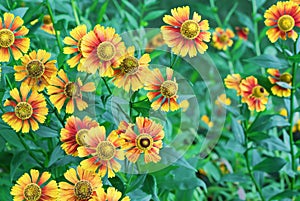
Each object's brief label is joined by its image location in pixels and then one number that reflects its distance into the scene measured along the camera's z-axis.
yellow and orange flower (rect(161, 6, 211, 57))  1.12
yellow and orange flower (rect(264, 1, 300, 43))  1.22
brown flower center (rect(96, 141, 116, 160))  1.10
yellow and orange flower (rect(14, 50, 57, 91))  1.17
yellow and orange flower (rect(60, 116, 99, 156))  1.13
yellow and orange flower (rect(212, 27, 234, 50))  1.68
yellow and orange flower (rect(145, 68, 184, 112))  1.12
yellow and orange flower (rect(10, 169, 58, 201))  1.13
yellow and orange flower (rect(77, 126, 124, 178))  1.10
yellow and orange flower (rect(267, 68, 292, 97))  1.34
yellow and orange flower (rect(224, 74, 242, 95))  1.37
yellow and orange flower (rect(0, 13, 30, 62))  1.18
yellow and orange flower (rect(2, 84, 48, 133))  1.16
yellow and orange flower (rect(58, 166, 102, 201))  1.11
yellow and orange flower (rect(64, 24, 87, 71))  1.14
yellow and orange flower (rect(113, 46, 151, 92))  1.11
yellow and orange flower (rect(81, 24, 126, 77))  1.11
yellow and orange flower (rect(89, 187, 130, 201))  1.10
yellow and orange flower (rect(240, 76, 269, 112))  1.34
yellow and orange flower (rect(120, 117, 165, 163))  1.10
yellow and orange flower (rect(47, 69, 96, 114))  1.16
